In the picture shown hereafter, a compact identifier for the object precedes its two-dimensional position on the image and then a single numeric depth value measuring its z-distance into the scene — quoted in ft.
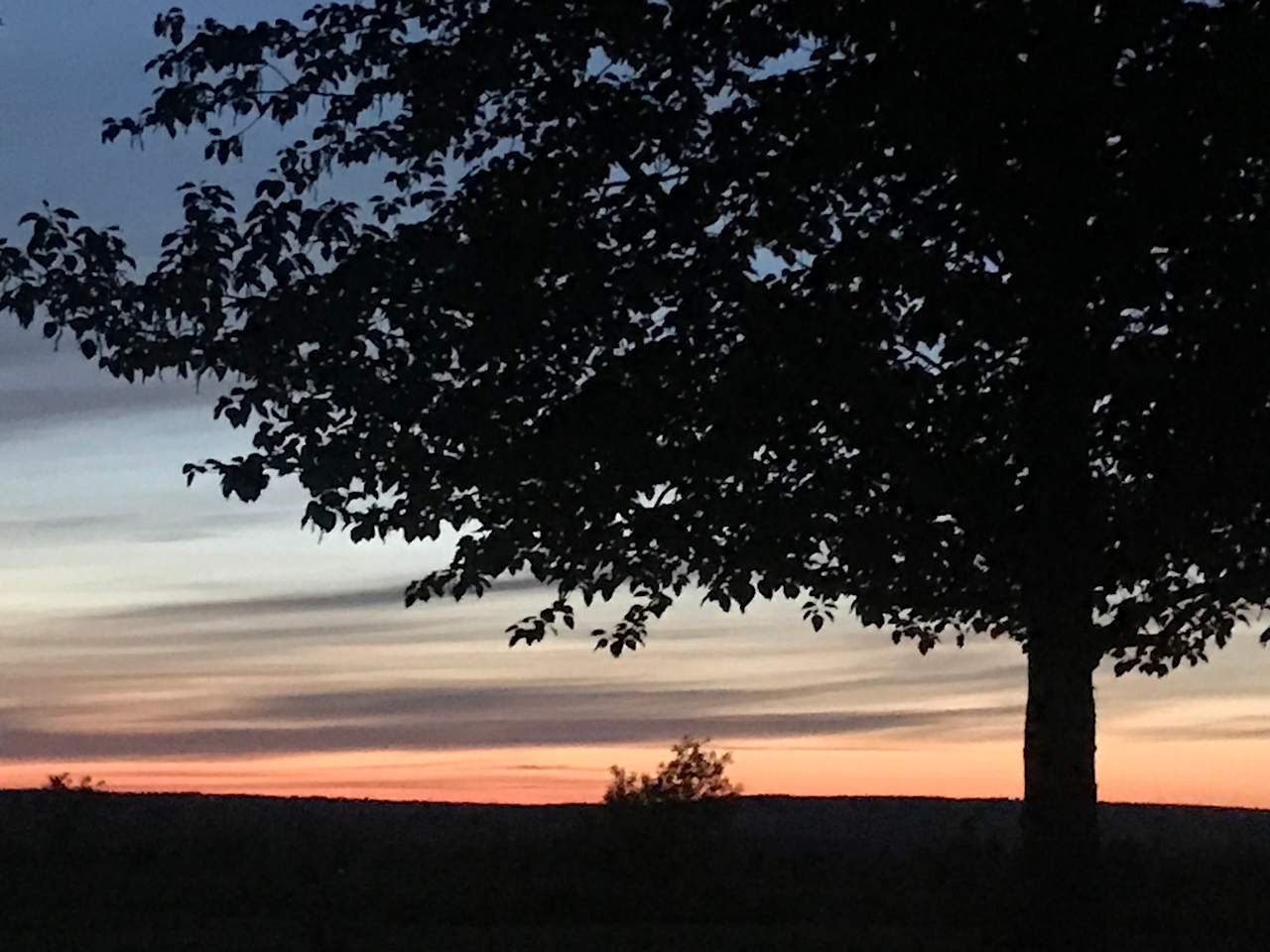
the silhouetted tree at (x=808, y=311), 50.42
